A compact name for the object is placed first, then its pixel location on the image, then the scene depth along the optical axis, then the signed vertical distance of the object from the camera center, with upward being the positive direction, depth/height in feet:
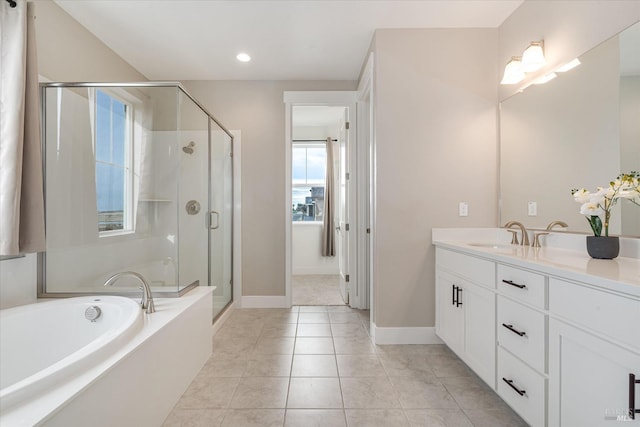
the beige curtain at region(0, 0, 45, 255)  5.25 +1.44
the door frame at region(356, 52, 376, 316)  10.48 +0.57
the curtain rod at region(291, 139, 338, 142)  17.15 +4.18
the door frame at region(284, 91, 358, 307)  10.89 +3.75
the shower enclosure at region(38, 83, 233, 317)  6.65 +0.61
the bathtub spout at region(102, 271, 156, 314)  5.67 -1.64
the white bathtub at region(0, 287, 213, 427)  3.08 -2.09
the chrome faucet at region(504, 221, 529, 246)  6.81 -0.46
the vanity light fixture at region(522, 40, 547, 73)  6.42 +3.42
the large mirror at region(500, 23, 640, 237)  4.72 +1.46
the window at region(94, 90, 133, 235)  7.19 +1.19
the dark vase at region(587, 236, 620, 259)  4.71 -0.56
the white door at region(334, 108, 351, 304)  11.25 +0.12
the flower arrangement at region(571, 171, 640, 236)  4.43 +0.24
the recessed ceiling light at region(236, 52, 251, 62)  9.34 +4.97
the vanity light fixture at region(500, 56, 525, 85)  6.97 +3.37
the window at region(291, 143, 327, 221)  17.57 +1.96
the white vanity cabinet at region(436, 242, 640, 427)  3.14 -1.67
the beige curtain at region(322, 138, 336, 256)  16.78 +0.10
